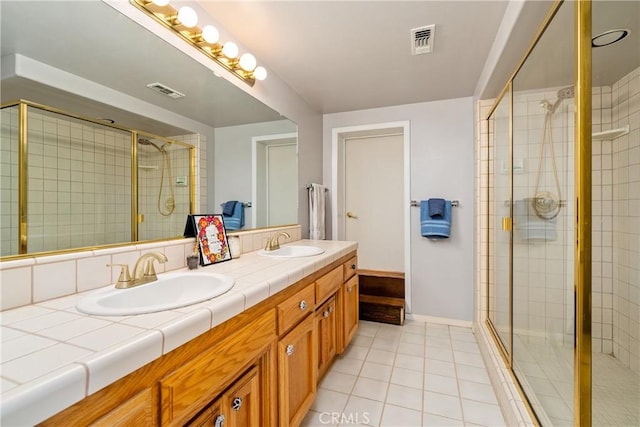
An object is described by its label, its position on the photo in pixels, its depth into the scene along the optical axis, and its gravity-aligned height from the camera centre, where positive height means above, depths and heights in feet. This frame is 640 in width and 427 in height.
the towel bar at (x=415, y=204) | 9.01 +0.27
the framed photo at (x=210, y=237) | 4.51 -0.41
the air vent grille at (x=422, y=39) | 5.32 +3.43
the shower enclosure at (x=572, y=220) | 3.10 -0.13
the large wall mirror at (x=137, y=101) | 2.76 +1.46
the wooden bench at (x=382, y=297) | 8.71 -2.72
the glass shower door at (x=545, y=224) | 3.70 -0.20
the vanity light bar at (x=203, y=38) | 3.98 +2.84
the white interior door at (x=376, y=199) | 10.05 +0.47
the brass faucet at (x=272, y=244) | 6.14 -0.70
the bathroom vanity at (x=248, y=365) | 1.90 -1.41
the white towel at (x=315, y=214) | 8.66 -0.05
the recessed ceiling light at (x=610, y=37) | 4.13 +2.70
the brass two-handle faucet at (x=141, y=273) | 3.21 -0.72
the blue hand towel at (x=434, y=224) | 8.39 -0.35
